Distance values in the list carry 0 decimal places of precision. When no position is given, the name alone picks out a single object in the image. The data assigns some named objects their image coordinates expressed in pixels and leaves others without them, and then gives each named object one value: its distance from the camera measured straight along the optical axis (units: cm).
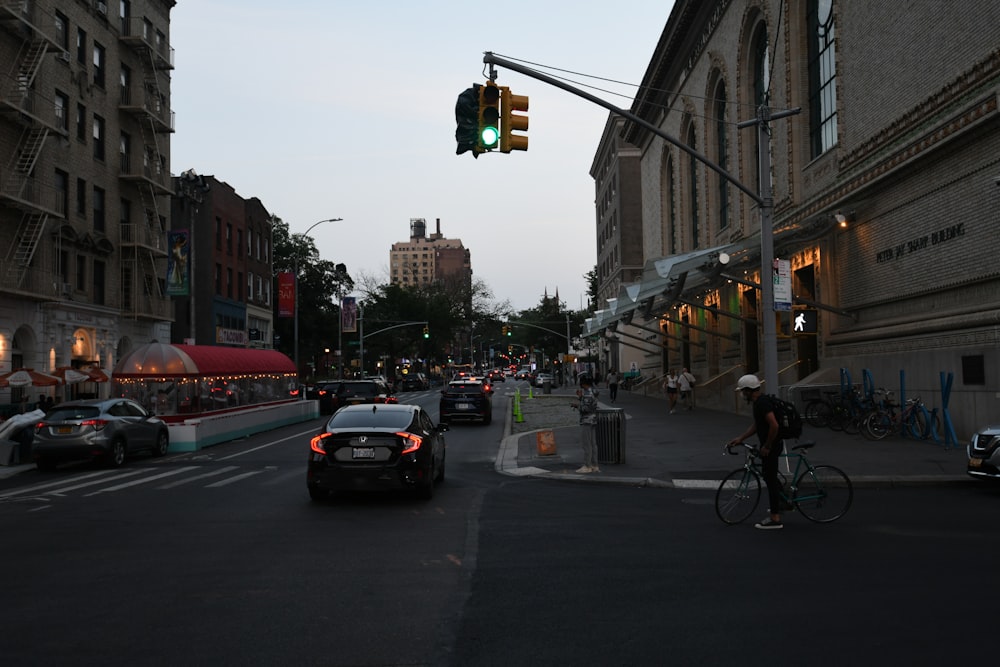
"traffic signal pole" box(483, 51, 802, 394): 1503
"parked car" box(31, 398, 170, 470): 1800
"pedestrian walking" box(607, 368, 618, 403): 4597
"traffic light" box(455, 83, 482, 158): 1431
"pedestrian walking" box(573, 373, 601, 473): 1584
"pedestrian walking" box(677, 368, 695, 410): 3512
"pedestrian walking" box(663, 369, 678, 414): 3300
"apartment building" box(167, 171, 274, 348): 5162
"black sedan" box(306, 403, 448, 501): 1205
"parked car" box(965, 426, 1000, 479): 1235
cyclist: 984
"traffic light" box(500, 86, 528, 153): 1436
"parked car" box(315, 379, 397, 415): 3344
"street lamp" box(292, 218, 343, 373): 5341
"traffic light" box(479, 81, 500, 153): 1420
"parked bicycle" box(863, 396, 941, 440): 1948
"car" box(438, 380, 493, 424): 3116
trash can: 1691
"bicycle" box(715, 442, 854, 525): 1016
